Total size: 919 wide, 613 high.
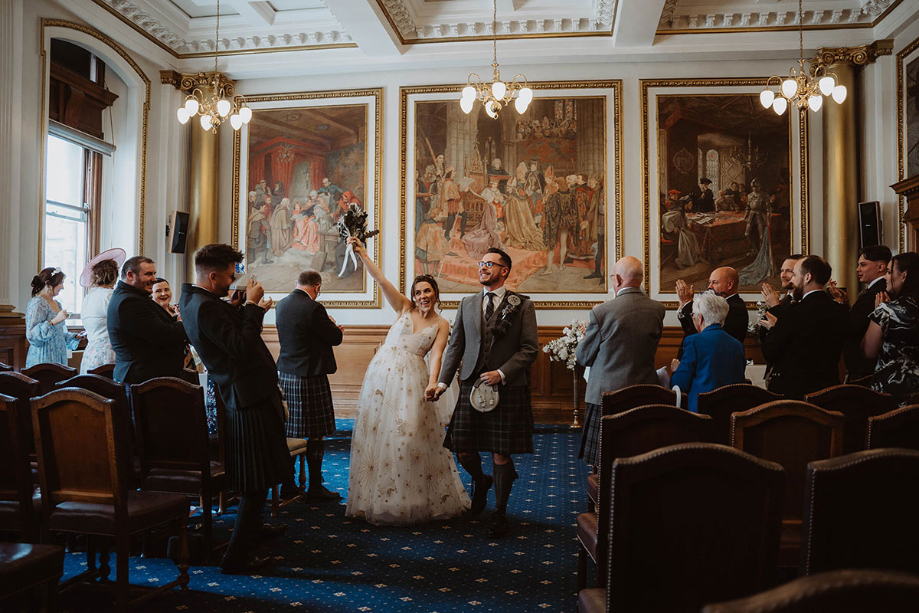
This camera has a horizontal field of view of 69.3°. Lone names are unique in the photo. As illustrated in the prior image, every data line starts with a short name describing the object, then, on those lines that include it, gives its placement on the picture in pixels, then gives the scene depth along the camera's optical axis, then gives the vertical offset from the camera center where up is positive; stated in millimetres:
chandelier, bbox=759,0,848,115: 6952 +2555
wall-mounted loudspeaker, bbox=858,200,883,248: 8281 +1341
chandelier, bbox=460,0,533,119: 6965 +2529
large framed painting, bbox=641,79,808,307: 9000 +2009
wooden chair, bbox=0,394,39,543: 2742 -609
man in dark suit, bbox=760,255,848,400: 4168 -35
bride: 4449 -701
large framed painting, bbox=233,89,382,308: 9656 +2153
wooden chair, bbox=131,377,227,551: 3555 -601
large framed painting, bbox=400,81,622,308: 9227 +1983
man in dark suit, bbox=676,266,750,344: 5082 +251
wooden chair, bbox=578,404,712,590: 2648 -397
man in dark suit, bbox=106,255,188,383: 4086 +1
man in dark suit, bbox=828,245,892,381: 4871 +293
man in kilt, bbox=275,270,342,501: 4992 -280
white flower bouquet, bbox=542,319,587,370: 8211 -188
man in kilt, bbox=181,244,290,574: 3359 -262
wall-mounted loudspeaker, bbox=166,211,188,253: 9531 +1438
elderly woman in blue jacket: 4004 -149
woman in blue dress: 6297 +80
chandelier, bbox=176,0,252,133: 7809 +3138
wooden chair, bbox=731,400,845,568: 2689 -421
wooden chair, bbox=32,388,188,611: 2844 -617
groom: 4254 -255
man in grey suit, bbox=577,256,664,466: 4121 -57
